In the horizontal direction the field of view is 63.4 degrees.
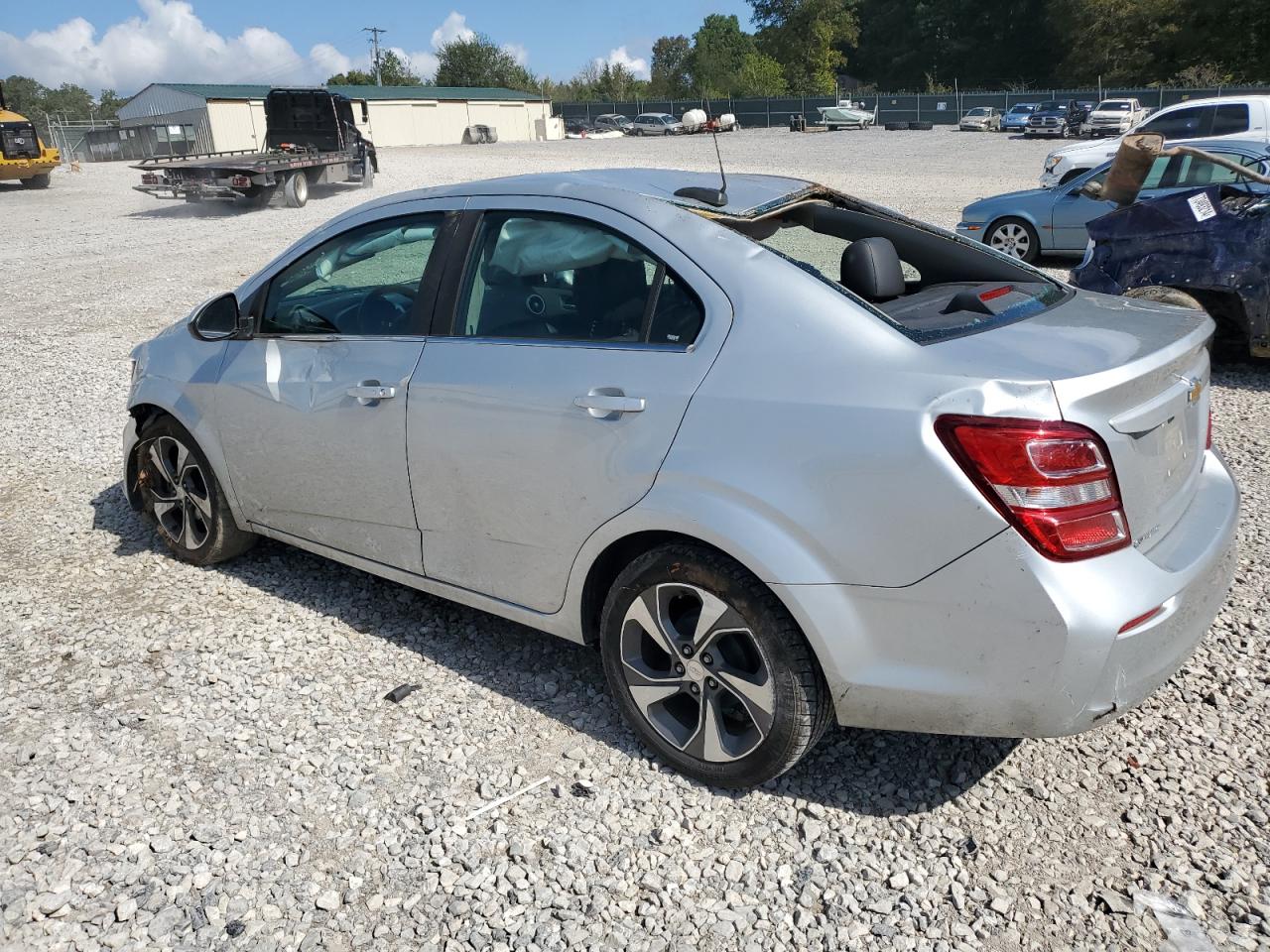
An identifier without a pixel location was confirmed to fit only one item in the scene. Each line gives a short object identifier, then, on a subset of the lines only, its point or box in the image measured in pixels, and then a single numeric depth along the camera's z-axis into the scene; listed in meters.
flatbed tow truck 21.30
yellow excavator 28.92
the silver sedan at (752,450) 2.37
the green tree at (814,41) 93.75
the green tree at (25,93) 120.77
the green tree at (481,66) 111.19
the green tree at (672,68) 106.25
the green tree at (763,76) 88.81
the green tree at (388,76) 115.00
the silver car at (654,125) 61.31
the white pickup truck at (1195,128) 16.50
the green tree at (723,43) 95.31
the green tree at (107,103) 121.40
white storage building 53.31
